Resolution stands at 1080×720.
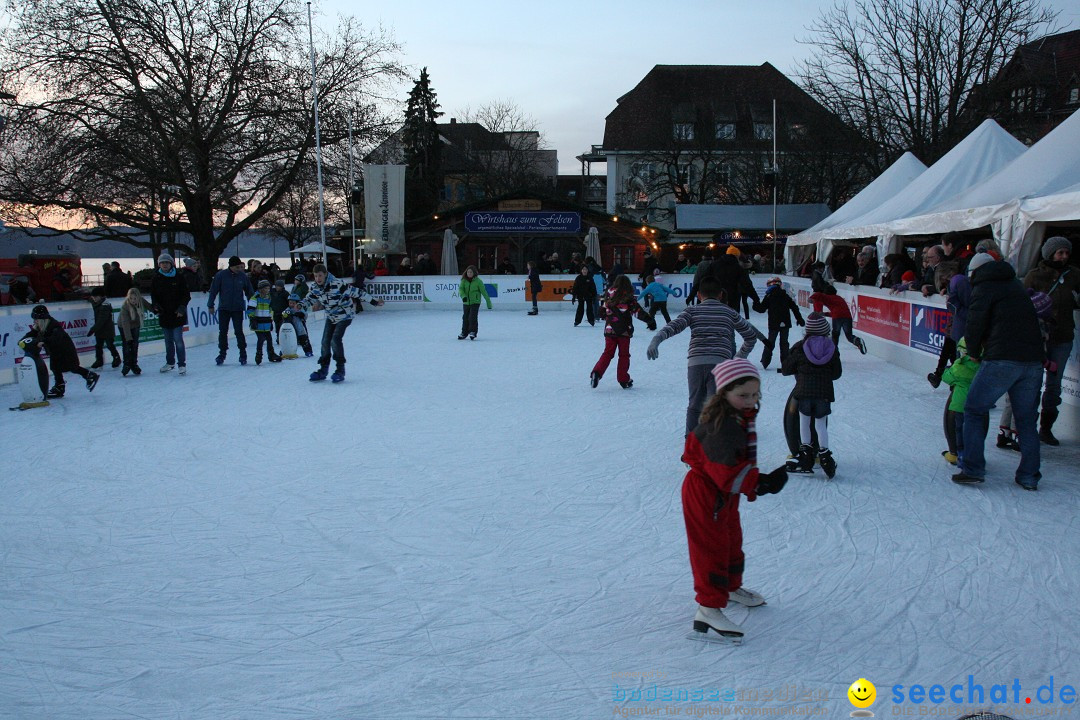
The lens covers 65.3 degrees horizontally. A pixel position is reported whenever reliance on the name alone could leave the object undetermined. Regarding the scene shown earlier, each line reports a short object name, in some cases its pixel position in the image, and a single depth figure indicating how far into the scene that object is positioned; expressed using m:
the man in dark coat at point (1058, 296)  6.30
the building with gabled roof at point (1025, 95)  24.78
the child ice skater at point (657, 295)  15.37
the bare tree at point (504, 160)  55.66
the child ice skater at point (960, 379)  5.74
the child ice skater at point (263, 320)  12.62
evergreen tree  53.93
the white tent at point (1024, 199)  8.98
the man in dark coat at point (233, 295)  12.38
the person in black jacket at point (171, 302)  11.37
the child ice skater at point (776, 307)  11.02
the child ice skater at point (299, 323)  13.96
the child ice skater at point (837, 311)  8.70
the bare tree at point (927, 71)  25.38
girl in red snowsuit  3.29
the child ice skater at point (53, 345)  9.41
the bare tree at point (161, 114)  21.94
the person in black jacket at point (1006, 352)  5.28
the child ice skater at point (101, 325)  11.57
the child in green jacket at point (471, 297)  15.52
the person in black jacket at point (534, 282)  21.69
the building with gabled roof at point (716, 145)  36.12
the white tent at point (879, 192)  19.02
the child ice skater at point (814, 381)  5.70
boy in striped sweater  6.08
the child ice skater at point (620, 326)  9.35
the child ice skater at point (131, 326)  11.50
